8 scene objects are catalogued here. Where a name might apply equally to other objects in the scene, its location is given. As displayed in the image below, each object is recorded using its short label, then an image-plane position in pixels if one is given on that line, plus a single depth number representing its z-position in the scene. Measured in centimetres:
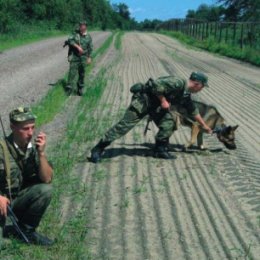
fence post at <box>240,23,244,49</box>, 3434
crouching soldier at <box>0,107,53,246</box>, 511
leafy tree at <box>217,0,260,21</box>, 4401
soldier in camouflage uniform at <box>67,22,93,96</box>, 1548
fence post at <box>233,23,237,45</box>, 3617
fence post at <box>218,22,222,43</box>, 4137
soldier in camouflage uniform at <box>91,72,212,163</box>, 870
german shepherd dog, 946
